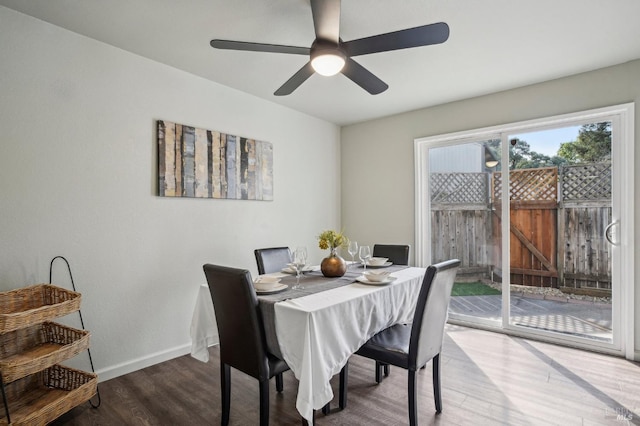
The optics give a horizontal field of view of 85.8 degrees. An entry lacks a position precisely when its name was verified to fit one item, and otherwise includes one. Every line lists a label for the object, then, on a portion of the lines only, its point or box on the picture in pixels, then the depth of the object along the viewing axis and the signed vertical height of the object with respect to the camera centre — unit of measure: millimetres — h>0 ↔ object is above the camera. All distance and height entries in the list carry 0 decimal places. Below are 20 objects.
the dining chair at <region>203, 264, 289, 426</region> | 1755 -631
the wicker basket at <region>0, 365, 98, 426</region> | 1832 -1063
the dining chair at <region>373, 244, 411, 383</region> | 3210 -374
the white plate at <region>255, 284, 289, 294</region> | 1973 -443
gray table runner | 1806 -466
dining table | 1670 -601
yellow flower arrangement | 2452 -189
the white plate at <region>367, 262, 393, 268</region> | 2857 -437
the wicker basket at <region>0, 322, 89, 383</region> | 1767 -781
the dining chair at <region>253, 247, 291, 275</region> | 2883 -394
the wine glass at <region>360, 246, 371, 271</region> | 2715 -323
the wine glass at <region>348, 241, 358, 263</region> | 2708 -275
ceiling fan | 1793 +971
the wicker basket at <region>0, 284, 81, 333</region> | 1742 -525
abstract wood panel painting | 2975 +477
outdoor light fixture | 3769 +600
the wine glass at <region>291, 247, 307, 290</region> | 2528 -320
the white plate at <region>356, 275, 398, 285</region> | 2234 -444
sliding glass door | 3064 -106
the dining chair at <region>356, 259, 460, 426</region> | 1883 -766
